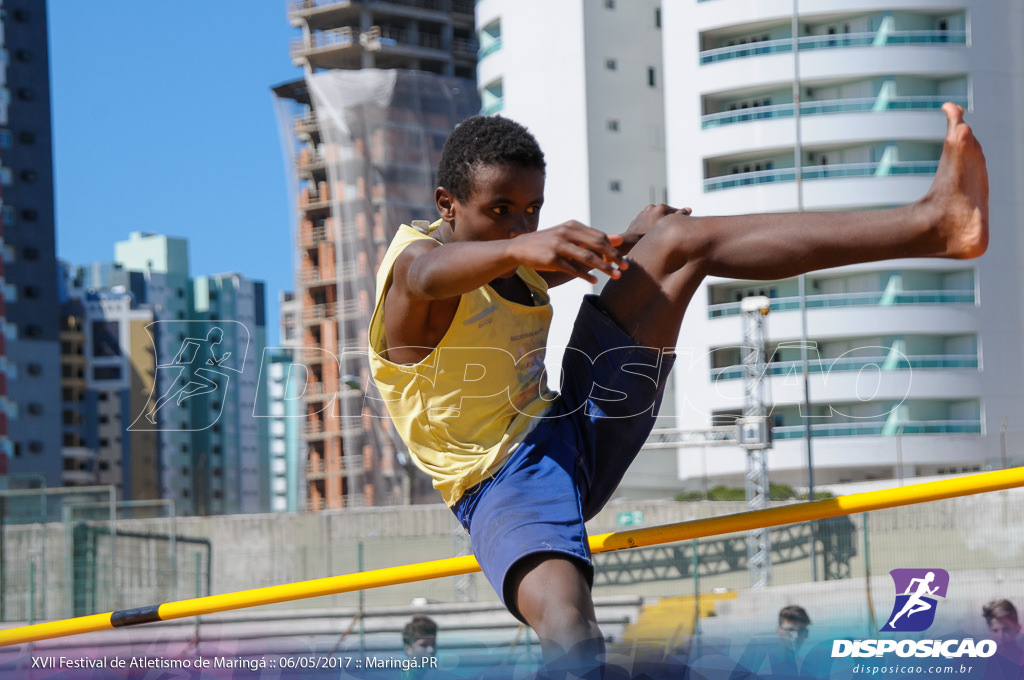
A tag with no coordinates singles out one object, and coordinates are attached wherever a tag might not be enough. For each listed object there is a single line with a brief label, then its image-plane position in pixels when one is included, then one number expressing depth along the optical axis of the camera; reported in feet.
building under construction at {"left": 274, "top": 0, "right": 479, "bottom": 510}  145.69
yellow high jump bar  10.19
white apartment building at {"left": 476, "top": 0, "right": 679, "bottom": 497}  136.05
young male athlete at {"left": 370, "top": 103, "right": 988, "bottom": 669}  8.89
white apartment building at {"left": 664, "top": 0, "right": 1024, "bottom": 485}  113.70
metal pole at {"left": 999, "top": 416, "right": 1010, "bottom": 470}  110.49
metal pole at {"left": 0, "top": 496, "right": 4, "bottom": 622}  56.35
